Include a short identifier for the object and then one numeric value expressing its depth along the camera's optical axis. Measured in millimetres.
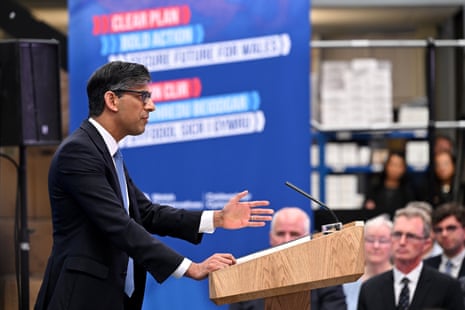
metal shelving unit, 11549
